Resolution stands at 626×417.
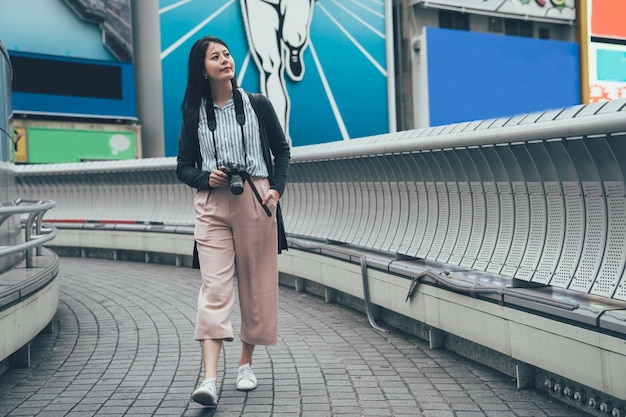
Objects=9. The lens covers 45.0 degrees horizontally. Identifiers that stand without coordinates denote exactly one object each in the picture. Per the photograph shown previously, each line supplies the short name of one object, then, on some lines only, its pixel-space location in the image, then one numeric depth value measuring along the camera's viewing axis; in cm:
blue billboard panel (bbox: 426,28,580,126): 4003
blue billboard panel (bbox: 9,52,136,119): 2682
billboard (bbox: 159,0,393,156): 3052
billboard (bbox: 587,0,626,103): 4522
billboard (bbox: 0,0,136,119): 2681
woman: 405
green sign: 2698
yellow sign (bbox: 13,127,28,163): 2644
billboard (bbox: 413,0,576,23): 4200
